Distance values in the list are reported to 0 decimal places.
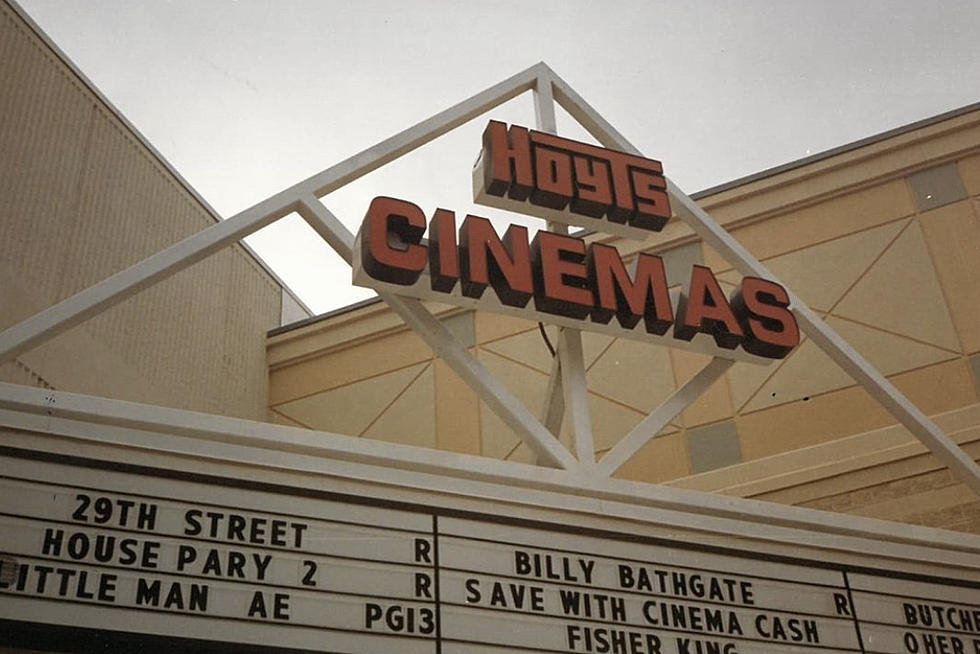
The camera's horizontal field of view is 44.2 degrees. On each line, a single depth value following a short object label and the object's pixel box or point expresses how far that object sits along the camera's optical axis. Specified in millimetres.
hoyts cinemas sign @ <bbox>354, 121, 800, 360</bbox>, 6871
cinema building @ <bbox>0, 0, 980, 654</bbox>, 5297
